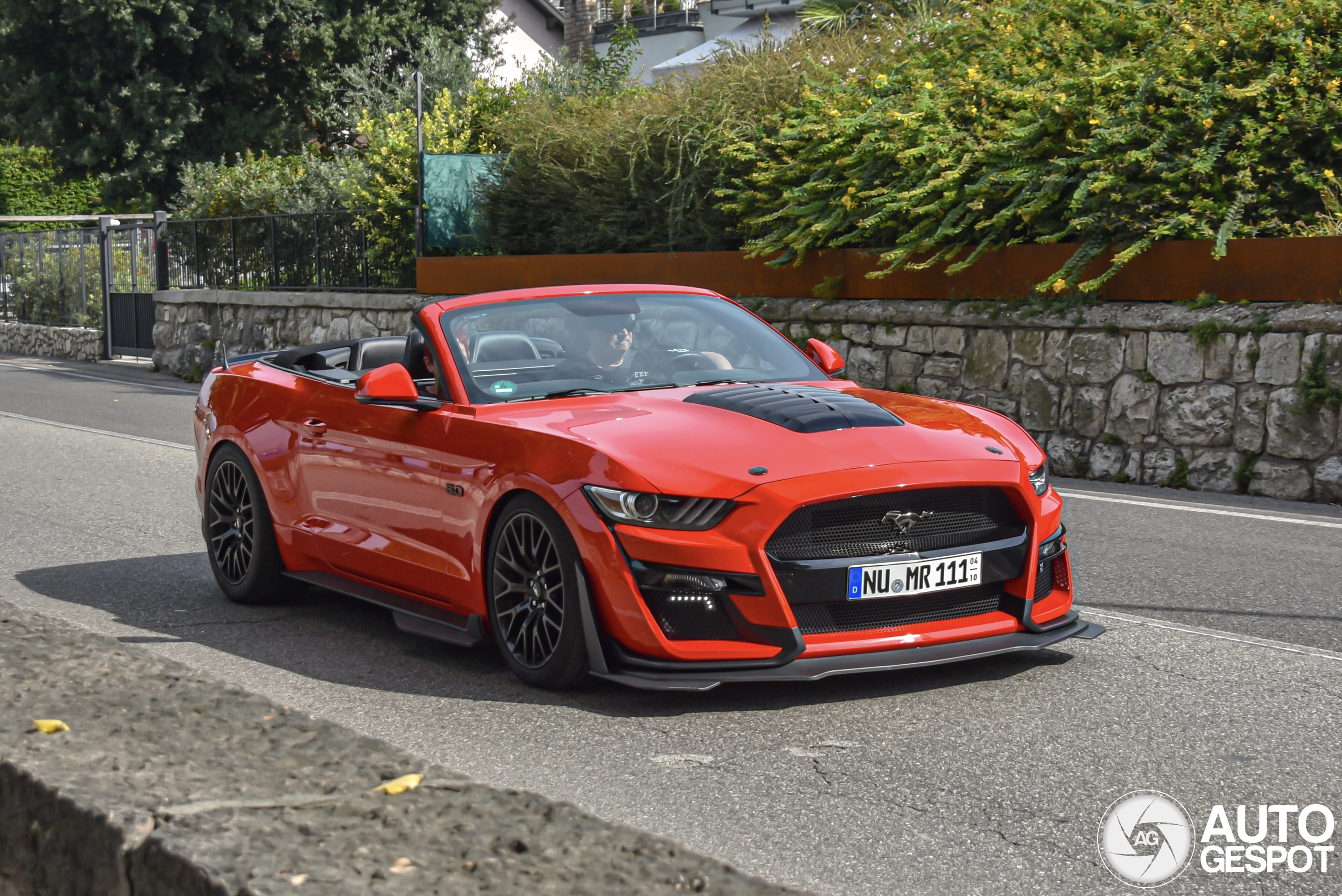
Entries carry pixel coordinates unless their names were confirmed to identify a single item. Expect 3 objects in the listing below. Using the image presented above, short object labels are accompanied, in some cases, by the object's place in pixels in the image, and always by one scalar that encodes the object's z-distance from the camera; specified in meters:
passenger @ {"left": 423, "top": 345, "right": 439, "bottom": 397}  6.34
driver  6.30
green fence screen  22.06
